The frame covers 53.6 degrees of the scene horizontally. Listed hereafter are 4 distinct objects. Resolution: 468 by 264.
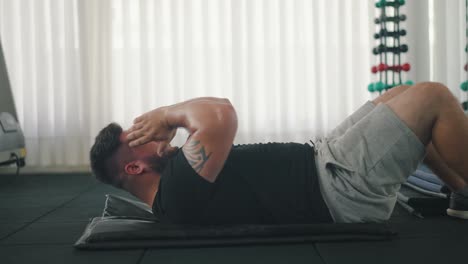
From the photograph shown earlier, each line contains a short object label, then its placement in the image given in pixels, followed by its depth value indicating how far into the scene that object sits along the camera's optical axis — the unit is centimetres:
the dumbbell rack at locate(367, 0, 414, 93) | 360
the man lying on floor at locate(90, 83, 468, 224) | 144
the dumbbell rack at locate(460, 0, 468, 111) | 343
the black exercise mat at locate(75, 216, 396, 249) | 144
